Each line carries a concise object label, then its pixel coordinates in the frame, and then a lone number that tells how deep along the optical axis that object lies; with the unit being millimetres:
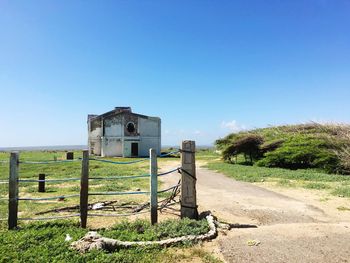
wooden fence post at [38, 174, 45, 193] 12180
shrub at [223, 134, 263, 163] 24547
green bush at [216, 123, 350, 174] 17625
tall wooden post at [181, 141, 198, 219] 7180
